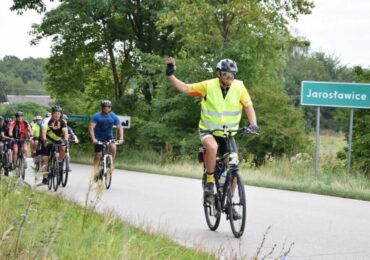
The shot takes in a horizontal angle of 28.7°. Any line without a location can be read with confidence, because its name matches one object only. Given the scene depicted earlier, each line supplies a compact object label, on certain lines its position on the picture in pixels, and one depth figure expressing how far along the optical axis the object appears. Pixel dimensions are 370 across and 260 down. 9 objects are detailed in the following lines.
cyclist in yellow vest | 8.65
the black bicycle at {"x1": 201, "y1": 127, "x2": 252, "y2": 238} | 8.45
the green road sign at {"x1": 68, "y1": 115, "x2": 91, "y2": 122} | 33.25
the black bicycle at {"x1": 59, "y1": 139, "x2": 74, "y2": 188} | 15.70
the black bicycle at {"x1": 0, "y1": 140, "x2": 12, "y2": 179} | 20.81
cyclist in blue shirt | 15.28
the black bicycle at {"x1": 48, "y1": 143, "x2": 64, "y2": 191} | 15.44
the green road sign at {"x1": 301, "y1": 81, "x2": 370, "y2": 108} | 17.05
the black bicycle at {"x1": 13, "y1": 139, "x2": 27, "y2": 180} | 19.95
